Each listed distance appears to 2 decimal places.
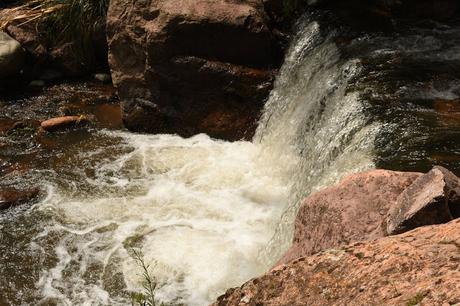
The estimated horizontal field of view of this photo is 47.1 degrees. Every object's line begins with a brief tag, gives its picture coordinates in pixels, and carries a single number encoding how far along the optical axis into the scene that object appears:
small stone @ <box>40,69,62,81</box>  9.15
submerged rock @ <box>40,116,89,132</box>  7.70
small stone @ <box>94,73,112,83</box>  9.05
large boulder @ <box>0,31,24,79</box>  8.49
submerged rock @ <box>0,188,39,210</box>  6.00
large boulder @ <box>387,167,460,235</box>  2.70
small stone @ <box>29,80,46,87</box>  9.01
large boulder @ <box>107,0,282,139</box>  7.09
